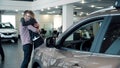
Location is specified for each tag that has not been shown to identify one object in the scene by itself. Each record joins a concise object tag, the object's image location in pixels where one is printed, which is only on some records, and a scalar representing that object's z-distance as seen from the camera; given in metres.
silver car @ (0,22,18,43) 10.31
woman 3.15
